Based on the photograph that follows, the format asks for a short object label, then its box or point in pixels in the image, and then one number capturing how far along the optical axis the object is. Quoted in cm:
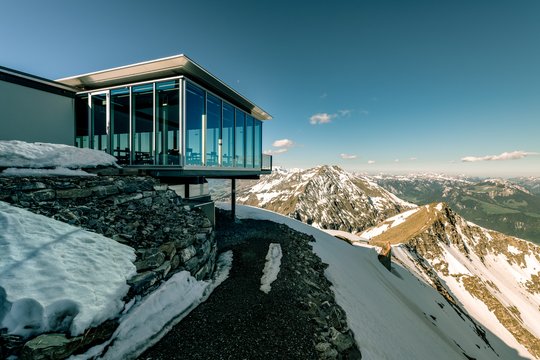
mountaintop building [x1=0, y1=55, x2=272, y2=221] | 1295
